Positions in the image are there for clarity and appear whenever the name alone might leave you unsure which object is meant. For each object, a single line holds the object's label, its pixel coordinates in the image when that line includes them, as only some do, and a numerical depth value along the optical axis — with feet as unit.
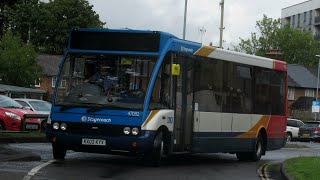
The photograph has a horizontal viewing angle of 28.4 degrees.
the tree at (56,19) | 277.23
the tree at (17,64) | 208.03
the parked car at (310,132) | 164.45
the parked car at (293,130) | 167.73
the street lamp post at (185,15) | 144.05
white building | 401.49
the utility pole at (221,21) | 137.98
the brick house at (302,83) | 307.17
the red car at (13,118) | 84.94
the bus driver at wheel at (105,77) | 46.16
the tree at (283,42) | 384.68
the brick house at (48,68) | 282.30
